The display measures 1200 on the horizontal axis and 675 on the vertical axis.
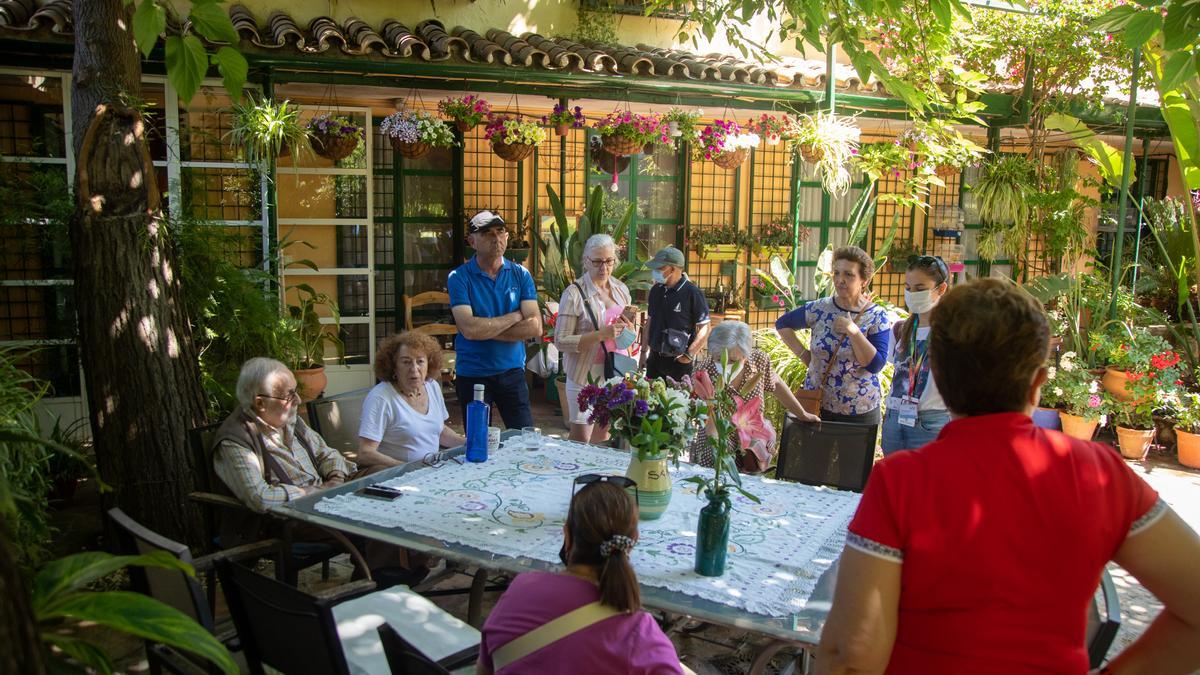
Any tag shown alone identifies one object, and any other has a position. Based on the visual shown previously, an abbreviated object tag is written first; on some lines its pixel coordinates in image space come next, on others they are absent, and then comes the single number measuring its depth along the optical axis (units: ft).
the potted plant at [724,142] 26.84
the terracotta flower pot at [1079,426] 25.38
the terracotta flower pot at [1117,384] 25.46
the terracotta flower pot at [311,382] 24.06
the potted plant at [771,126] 27.12
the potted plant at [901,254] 39.55
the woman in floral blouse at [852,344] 16.39
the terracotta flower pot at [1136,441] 24.75
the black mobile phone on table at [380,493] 12.28
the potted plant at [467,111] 24.30
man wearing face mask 19.97
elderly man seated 12.59
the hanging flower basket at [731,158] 27.35
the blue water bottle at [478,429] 13.92
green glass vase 9.71
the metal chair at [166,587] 8.67
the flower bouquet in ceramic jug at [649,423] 11.43
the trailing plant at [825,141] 26.76
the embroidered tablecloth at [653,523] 9.74
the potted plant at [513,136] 24.67
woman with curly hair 14.71
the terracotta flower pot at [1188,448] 24.17
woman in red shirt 5.24
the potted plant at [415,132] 23.98
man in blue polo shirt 17.84
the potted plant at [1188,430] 24.23
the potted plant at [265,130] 21.84
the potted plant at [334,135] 23.38
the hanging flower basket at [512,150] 25.16
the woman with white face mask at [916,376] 15.21
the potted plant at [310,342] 23.99
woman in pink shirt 7.24
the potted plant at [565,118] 25.30
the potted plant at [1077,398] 25.31
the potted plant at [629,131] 25.55
